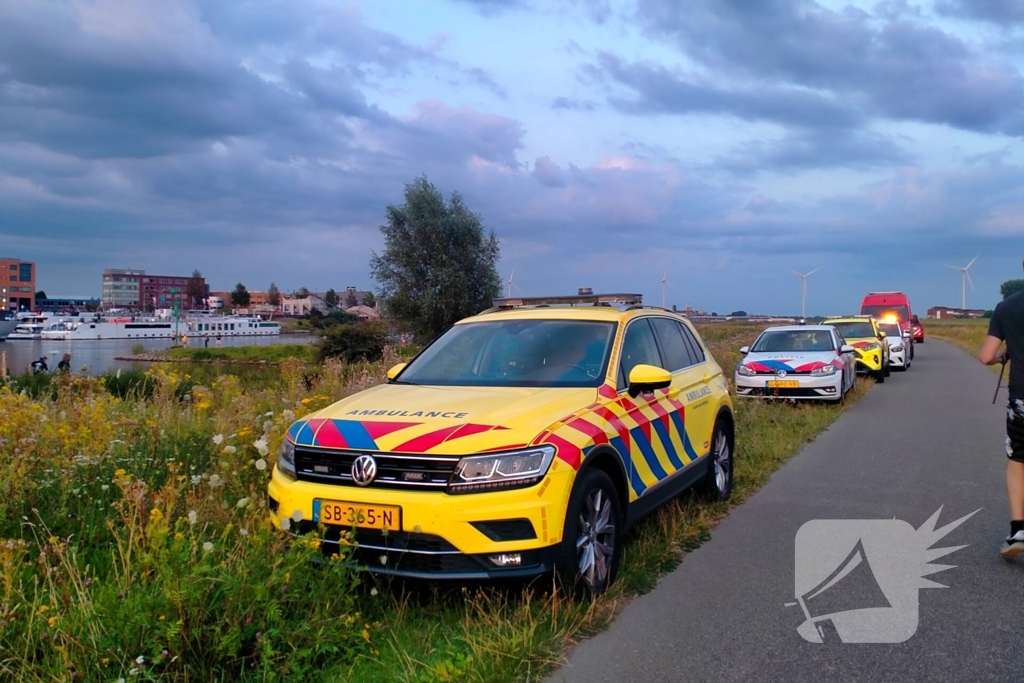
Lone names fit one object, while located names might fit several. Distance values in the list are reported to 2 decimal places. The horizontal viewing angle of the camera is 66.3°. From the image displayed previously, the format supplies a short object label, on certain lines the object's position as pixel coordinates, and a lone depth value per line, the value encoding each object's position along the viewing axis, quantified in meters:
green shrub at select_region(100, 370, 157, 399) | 15.94
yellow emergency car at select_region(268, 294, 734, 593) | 4.04
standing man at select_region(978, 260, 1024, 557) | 5.11
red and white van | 31.67
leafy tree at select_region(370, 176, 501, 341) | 29.75
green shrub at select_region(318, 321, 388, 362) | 35.97
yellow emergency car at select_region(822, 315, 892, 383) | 20.19
